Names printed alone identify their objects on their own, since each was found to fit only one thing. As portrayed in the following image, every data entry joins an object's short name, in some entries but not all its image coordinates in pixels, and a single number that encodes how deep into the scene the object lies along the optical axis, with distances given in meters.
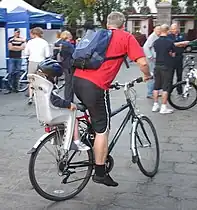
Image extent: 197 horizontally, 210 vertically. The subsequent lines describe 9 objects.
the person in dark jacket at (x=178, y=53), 10.13
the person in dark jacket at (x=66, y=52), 10.45
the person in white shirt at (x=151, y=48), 9.93
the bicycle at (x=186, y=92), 9.25
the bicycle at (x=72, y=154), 4.21
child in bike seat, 4.10
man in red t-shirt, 4.18
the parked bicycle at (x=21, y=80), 11.95
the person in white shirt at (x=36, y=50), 10.28
